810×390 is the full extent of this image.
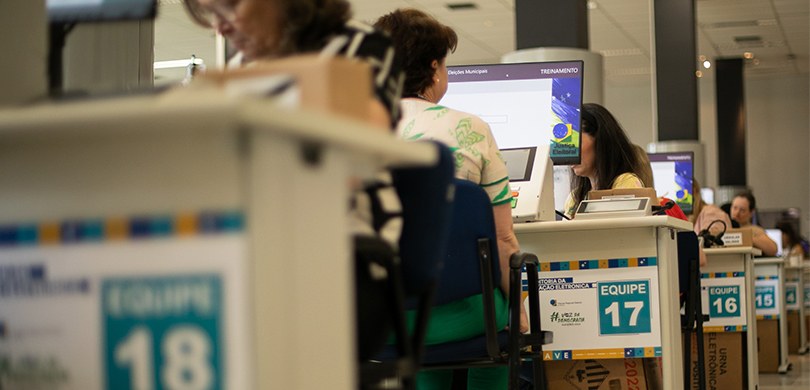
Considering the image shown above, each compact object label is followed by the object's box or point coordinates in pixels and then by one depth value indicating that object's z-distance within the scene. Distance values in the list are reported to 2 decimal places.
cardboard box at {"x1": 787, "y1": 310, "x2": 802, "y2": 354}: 9.95
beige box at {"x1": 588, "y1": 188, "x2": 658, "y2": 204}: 3.62
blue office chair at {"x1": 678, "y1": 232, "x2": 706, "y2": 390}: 3.93
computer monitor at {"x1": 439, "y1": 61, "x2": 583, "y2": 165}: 3.81
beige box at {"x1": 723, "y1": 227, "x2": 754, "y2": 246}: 5.47
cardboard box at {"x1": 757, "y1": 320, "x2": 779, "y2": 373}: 7.51
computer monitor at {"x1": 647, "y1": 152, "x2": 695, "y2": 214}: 6.42
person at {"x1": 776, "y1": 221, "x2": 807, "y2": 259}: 12.33
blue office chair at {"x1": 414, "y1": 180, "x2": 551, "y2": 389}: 2.33
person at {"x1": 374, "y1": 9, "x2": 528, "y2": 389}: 2.43
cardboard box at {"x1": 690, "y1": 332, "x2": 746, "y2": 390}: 5.18
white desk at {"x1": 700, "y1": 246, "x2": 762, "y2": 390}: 5.21
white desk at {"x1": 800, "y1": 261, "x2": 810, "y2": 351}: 11.82
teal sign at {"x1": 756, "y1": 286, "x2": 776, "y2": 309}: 7.90
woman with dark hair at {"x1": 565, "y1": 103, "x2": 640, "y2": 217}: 4.28
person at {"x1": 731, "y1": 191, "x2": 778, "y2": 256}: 9.86
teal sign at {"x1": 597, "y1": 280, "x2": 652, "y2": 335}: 3.06
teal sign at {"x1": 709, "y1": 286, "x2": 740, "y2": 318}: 5.26
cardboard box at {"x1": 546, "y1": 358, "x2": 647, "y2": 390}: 3.17
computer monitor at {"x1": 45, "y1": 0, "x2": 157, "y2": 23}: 1.50
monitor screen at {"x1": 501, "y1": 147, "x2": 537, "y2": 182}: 3.42
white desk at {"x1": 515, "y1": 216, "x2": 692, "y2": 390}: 3.05
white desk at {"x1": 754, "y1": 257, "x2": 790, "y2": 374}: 7.79
